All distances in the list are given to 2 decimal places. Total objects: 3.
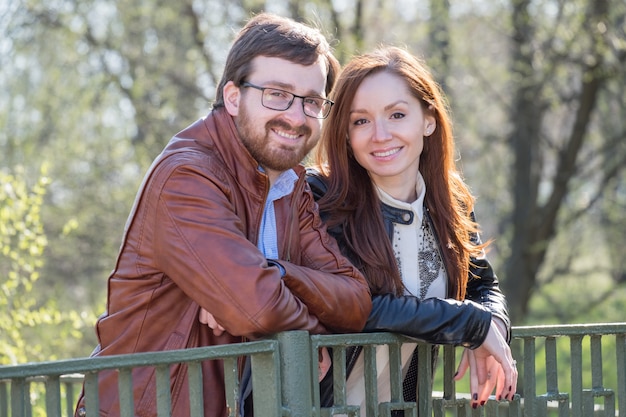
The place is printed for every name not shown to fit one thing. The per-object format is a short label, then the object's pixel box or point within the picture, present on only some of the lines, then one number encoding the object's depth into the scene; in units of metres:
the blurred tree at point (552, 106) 10.22
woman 3.38
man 2.61
